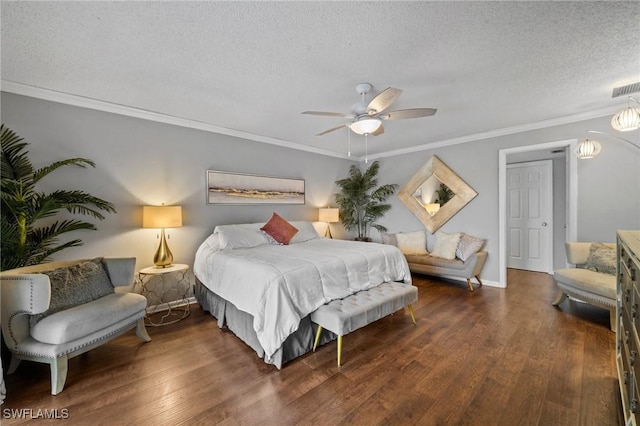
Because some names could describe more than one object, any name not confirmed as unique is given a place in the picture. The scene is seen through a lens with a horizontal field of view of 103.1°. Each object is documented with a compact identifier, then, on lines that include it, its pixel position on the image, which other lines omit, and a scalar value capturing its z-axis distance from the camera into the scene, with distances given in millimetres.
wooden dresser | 1202
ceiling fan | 2303
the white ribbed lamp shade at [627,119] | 2352
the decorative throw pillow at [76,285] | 1986
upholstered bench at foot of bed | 2086
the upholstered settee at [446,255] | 3939
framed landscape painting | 3787
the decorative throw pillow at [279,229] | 3682
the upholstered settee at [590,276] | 2570
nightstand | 2925
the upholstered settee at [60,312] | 1747
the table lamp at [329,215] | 4926
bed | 2061
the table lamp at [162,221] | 2945
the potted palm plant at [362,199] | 5508
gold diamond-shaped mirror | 4461
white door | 4836
